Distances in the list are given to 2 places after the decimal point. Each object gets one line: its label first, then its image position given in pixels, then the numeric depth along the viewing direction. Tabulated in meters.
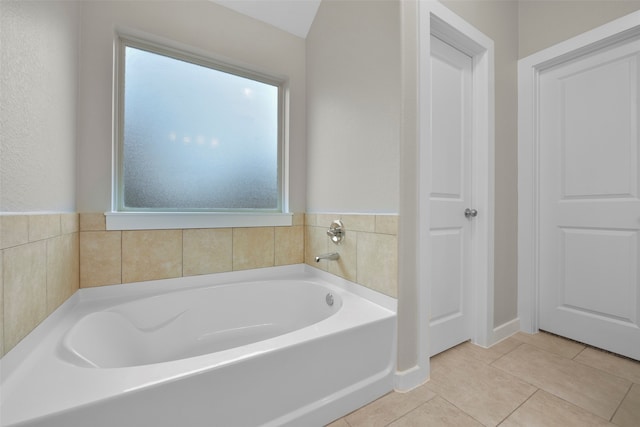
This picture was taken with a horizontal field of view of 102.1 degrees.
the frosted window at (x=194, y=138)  1.54
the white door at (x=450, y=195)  1.56
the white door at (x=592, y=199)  1.51
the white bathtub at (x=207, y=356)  0.70
